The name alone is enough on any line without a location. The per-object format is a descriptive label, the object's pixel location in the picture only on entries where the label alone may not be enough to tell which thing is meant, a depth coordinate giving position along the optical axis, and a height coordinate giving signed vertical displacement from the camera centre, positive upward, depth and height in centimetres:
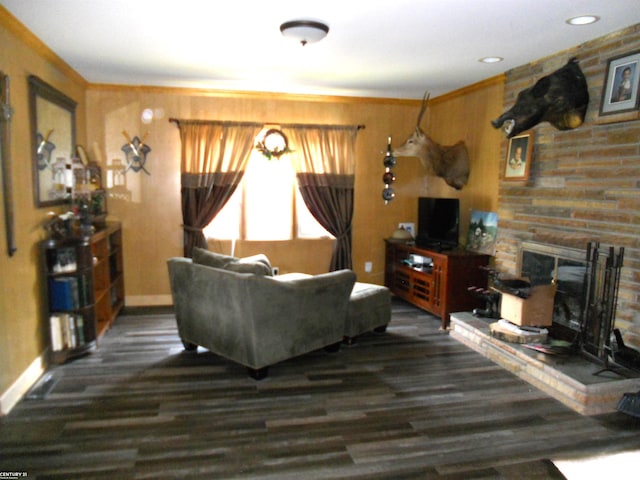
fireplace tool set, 305 -75
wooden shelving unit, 352 -91
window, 541 -28
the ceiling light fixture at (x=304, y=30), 295 +102
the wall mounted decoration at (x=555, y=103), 337 +67
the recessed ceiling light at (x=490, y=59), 384 +110
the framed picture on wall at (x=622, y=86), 302 +73
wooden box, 360 -92
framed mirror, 336 +32
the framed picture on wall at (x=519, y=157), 398 +30
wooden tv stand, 446 -92
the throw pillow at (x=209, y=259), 345 -58
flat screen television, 473 -37
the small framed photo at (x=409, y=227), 584 -50
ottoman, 403 -113
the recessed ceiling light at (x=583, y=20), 289 +110
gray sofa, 319 -93
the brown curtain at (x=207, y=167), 514 +18
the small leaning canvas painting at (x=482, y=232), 452 -43
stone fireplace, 293 -119
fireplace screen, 355 -68
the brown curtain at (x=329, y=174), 541 +13
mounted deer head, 496 +36
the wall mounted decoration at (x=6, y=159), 283 +11
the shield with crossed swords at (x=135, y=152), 506 +32
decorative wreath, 529 +45
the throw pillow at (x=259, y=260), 333 -57
